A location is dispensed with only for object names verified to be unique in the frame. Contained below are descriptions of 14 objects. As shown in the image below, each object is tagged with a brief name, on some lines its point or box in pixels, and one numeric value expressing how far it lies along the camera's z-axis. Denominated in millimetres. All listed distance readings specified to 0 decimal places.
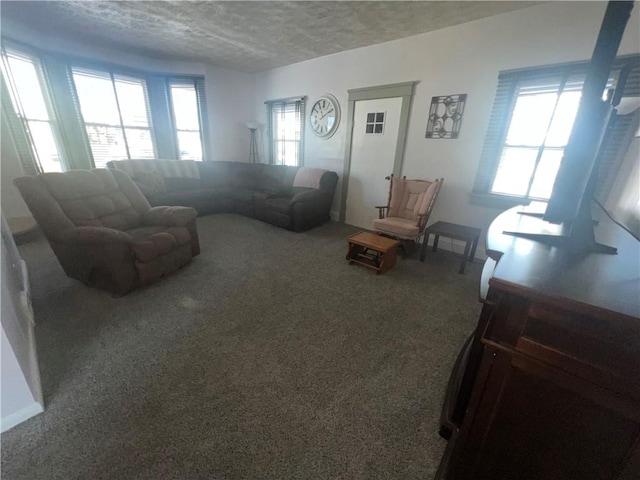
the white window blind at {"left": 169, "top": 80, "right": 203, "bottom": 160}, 4797
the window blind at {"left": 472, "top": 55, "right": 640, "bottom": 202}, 2195
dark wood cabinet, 585
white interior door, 3568
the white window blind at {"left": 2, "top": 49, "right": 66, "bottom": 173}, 3074
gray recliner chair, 2010
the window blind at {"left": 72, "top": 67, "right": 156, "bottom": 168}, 3996
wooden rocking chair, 3059
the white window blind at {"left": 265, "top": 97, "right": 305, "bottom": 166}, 4680
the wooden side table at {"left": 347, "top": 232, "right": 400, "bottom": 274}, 2686
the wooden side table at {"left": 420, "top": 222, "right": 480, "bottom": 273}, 2762
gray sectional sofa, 3873
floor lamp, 5518
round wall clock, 4105
